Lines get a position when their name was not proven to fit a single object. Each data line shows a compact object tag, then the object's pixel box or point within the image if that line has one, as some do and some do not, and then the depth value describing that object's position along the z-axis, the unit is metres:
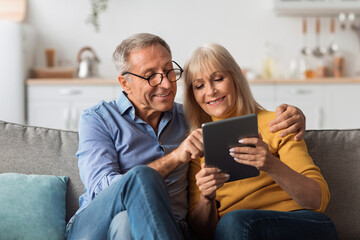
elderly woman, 1.62
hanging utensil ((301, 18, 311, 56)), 5.01
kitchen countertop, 4.48
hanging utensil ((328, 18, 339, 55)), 4.99
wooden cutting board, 4.98
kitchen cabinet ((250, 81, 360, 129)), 4.50
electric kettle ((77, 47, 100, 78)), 4.79
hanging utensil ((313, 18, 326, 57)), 5.00
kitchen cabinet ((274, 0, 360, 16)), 4.73
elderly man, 1.68
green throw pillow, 1.76
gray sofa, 1.99
